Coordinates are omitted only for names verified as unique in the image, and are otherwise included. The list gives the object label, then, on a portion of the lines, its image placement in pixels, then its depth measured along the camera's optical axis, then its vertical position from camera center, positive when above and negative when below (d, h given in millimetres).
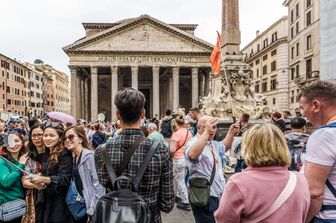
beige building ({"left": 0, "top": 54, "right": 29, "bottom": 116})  59775 +3640
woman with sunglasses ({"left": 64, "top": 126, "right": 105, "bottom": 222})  3391 -633
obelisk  11508 +2401
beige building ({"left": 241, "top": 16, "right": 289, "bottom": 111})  42844 +5634
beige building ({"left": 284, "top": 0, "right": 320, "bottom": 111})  33381 +6320
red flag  11109 +1494
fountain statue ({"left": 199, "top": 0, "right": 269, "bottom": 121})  11578 +778
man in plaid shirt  2291 -325
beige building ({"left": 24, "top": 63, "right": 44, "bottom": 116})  77375 +3241
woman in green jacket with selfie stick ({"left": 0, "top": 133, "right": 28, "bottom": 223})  3412 -682
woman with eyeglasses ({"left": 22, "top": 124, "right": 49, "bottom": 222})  3543 -621
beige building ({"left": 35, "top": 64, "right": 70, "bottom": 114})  93250 +4812
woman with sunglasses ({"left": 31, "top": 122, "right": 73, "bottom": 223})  3383 -735
